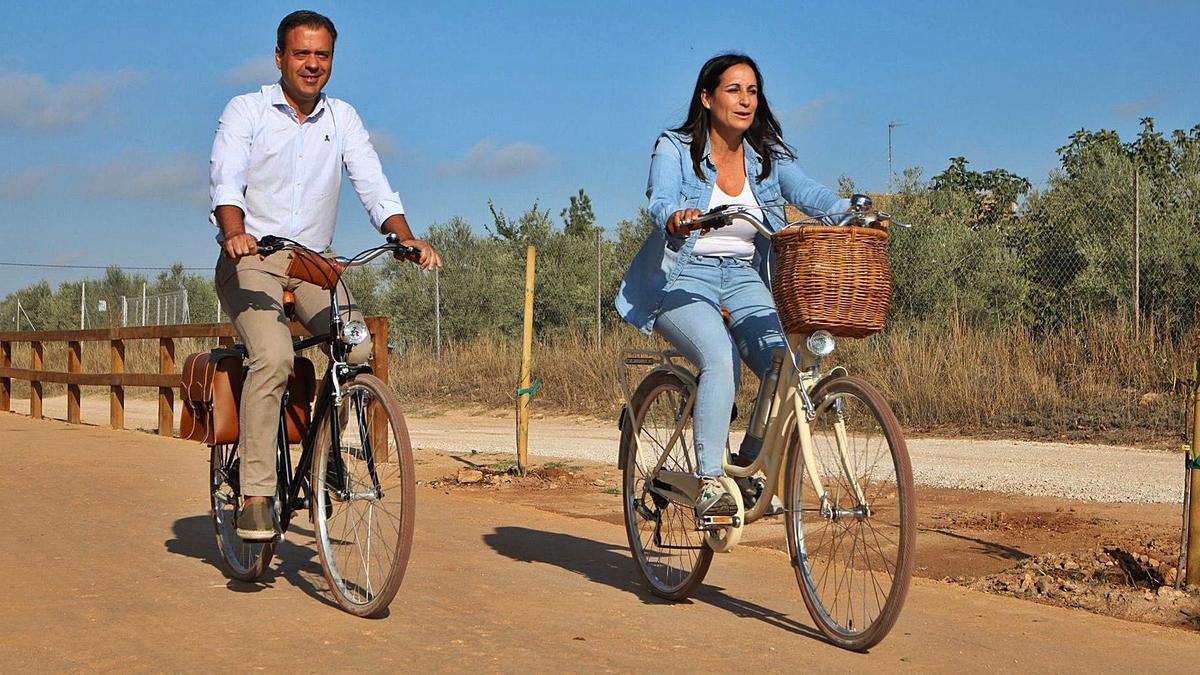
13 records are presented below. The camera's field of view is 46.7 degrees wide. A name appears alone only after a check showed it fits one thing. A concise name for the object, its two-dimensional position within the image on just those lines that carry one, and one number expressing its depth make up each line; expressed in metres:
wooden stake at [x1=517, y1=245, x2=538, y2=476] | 10.46
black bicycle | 4.99
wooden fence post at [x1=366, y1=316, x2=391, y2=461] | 11.27
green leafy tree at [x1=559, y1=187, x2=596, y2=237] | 52.09
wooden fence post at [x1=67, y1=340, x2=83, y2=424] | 16.67
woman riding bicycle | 5.30
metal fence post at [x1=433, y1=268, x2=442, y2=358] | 24.08
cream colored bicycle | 4.59
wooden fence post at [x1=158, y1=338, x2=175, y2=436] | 14.26
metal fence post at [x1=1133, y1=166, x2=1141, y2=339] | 15.09
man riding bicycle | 5.42
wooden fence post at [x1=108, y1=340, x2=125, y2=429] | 15.33
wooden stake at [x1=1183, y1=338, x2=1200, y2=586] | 5.82
